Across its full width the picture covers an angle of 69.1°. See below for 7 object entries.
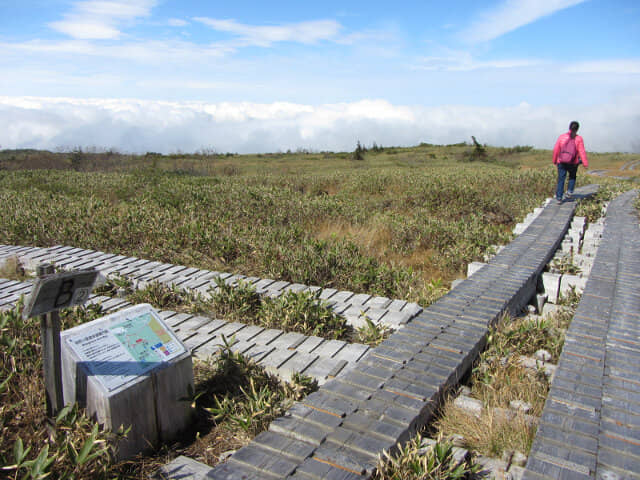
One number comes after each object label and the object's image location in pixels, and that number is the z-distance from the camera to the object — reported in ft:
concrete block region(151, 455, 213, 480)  7.78
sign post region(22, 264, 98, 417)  7.37
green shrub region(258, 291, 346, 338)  13.44
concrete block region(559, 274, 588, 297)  16.38
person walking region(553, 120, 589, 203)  31.09
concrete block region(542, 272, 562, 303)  17.03
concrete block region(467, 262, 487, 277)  18.22
